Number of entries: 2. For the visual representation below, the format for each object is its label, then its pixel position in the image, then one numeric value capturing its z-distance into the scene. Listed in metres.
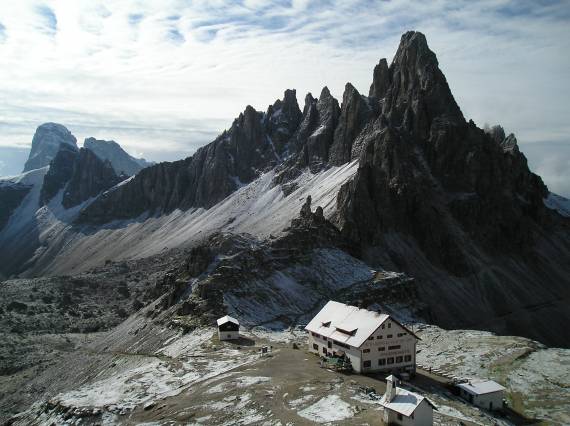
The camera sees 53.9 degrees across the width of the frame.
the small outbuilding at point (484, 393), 59.69
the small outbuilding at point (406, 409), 46.38
